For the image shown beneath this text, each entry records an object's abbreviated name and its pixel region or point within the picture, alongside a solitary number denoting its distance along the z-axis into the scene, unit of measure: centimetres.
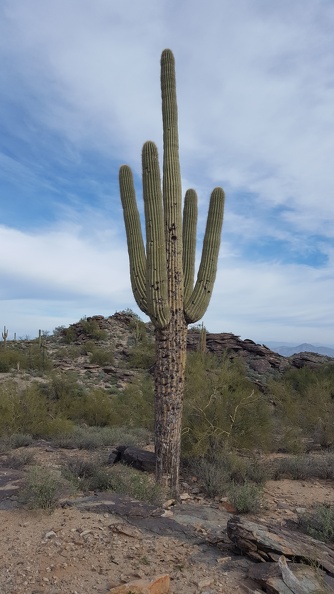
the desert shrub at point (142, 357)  2764
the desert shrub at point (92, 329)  3334
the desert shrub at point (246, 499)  668
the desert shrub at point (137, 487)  635
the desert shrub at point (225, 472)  776
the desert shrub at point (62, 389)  1731
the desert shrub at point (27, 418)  1230
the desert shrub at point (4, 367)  2519
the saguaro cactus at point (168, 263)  775
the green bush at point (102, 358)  2803
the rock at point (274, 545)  453
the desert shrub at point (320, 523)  552
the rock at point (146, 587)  374
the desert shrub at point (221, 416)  948
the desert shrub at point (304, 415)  1195
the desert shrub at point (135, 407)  1238
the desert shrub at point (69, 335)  3404
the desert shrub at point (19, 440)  1071
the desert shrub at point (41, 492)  566
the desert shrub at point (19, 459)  844
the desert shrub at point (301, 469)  923
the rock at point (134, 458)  853
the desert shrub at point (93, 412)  1557
